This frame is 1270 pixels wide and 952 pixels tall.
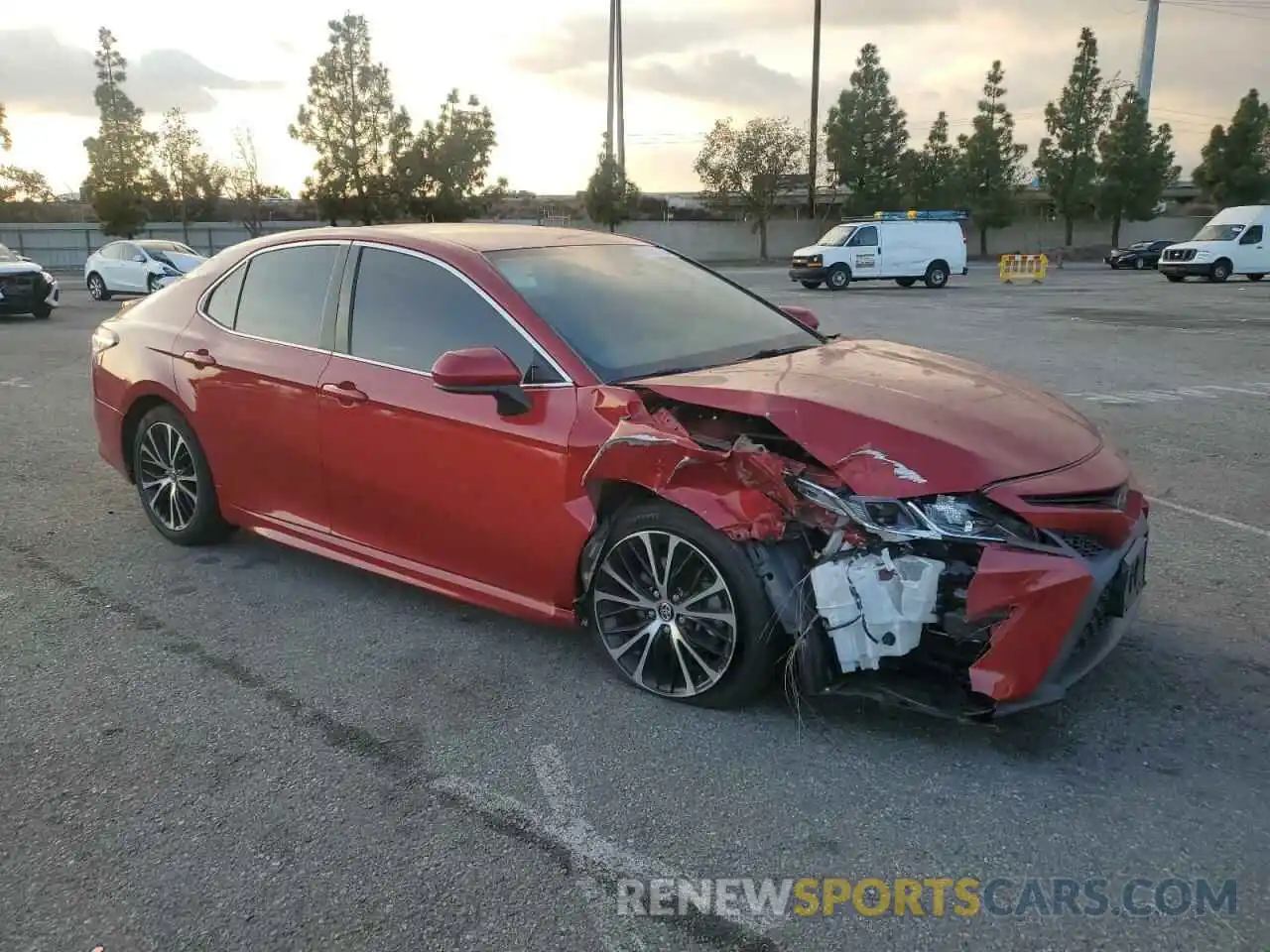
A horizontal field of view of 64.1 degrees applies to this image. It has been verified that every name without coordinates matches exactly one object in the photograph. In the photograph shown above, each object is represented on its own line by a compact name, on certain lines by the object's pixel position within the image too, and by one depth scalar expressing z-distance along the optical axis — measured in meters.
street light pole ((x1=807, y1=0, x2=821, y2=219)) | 53.31
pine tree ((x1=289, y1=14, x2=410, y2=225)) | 52.47
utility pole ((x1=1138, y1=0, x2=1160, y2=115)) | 48.81
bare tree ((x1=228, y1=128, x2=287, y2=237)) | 54.53
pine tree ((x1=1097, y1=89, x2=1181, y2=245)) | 55.22
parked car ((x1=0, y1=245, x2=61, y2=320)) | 18.42
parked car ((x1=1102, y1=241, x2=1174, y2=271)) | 42.59
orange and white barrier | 32.31
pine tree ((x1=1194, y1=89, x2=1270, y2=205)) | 56.22
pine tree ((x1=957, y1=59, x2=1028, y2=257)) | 56.31
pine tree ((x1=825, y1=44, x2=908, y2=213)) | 55.44
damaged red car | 3.01
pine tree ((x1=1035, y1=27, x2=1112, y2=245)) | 56.66
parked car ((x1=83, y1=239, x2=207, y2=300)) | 24.50
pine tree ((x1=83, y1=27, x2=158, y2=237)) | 45.69
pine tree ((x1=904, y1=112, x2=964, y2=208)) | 56.75
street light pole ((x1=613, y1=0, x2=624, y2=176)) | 50.06
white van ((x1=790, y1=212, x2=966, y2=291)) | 28.83
